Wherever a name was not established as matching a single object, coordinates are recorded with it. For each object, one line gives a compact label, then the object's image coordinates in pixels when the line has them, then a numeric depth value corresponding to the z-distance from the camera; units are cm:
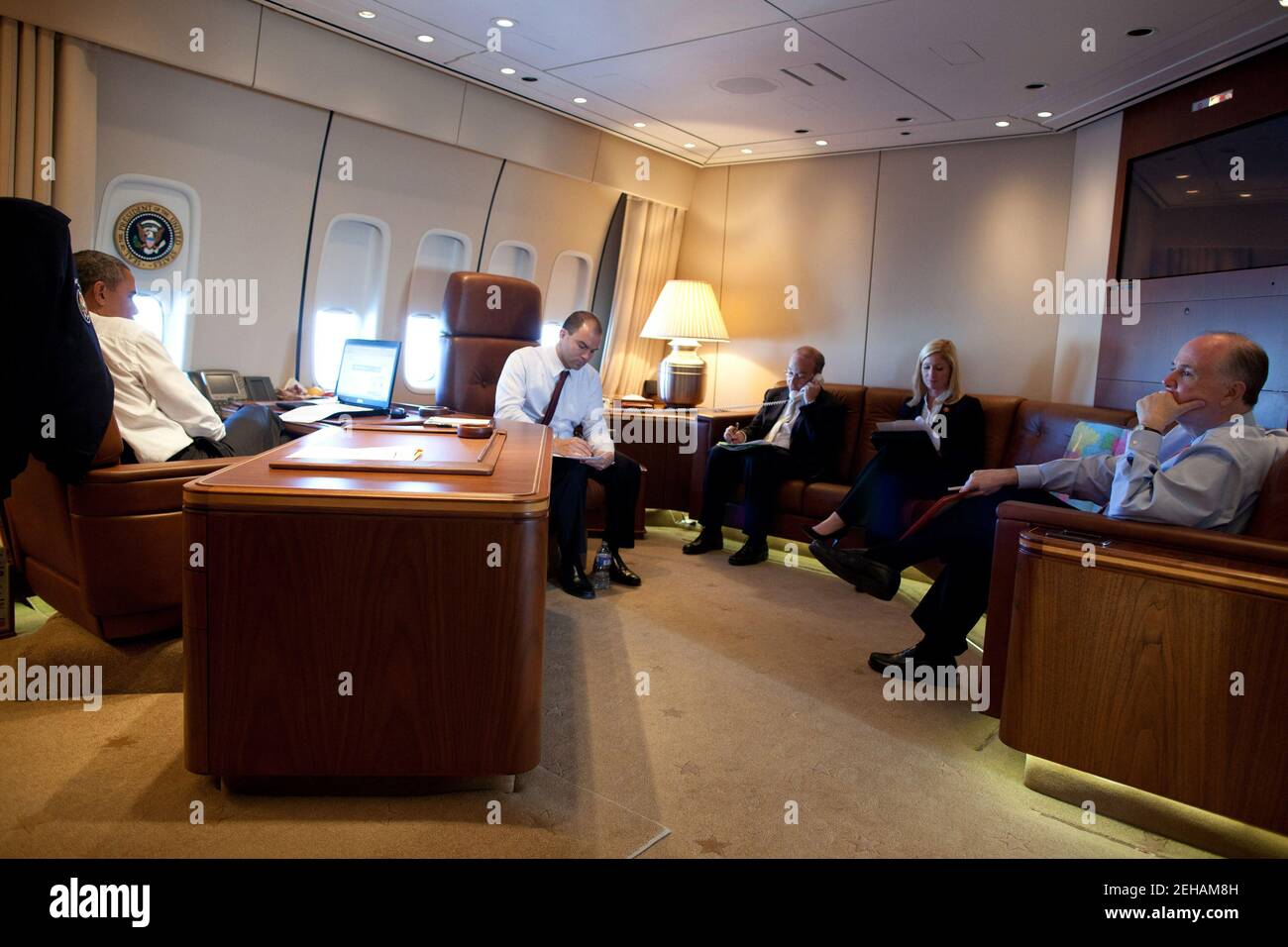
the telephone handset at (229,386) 455
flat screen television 390
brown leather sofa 463
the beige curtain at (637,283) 680
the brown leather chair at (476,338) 510
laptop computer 477
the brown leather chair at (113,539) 276
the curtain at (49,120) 351
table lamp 637
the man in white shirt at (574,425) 418
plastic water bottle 436
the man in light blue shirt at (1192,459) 238
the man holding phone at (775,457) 509
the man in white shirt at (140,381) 306
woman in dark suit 432
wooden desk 201
